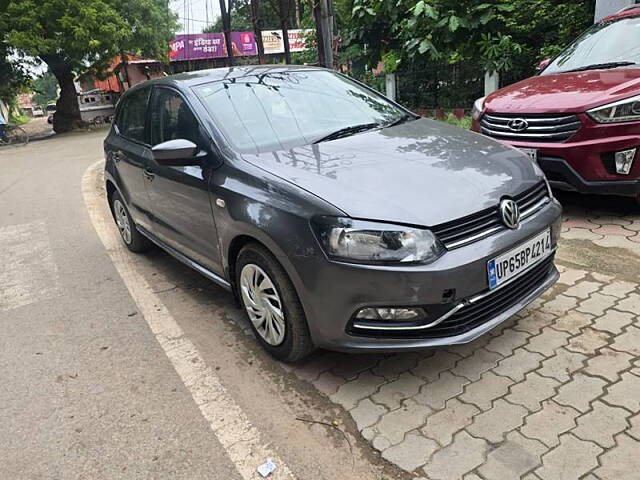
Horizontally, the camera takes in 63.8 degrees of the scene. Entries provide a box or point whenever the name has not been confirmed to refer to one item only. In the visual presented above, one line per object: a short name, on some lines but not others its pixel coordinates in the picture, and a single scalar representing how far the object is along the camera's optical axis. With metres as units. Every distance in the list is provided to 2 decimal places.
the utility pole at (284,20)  13.74
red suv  4.02
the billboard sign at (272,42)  37.59
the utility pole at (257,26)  14.19
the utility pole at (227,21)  13.96
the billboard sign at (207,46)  37.00
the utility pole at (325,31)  7.42
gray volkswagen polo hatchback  2.37
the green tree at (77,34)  19.20
